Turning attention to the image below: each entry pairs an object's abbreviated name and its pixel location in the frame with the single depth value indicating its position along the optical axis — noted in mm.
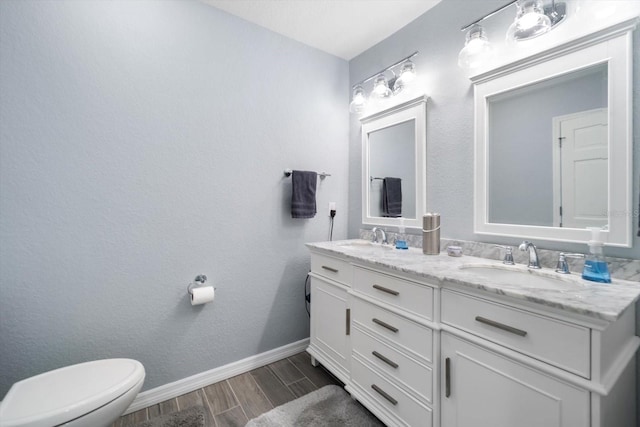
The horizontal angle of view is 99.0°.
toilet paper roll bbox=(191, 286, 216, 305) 1643
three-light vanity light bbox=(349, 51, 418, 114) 1848
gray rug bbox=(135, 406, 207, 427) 1438
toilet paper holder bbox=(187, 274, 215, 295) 1718
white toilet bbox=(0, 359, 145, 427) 976
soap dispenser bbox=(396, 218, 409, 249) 1844
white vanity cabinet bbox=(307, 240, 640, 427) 791
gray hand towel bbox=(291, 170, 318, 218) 2047
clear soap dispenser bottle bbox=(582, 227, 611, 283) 1038
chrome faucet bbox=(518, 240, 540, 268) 1240
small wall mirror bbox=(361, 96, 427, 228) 1839
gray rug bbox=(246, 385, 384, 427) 1427
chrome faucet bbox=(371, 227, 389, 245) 2031
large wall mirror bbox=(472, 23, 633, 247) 1093
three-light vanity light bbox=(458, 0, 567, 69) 1229
